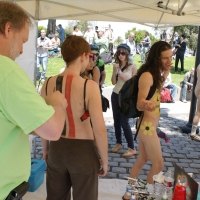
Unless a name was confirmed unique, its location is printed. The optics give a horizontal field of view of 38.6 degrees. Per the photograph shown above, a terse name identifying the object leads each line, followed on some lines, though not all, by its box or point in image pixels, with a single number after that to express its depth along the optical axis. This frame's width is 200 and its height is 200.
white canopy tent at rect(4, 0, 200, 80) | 3.68
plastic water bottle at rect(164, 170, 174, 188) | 2.14
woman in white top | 4.48
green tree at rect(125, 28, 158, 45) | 20.80
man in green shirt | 1.09
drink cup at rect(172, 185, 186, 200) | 1.91
